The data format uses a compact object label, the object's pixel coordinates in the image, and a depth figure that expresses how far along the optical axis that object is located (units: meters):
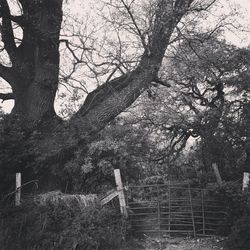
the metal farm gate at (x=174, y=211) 9.65
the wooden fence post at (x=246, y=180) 9.90
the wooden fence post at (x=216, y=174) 10.51
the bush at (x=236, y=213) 8.15
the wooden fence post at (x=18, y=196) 8.80
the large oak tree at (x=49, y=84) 11.33
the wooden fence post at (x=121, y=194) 9.50
